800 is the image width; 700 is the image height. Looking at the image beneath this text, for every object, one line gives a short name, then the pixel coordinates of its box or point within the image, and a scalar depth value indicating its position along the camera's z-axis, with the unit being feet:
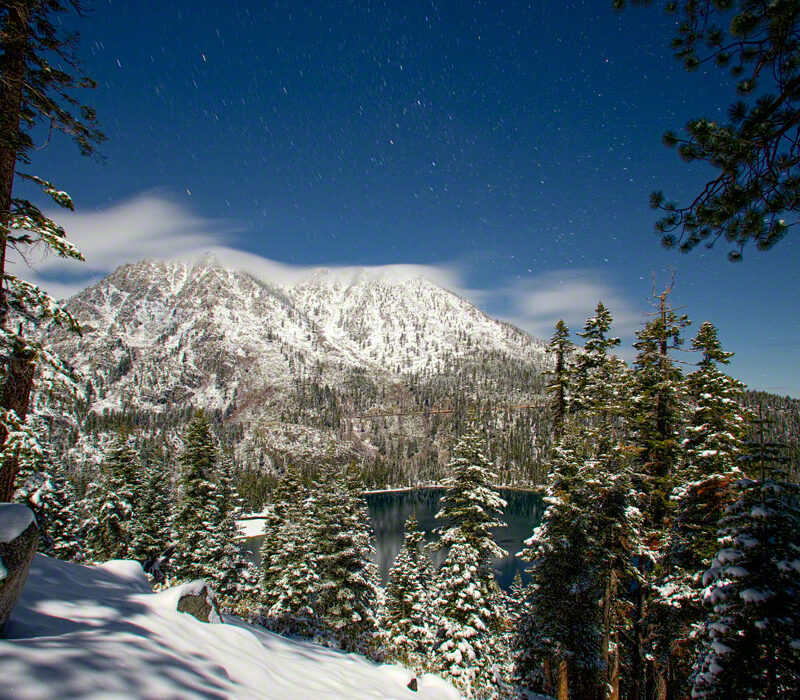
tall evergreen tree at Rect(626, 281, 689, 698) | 50.05
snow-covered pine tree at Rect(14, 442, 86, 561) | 76.28
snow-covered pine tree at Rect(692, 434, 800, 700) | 24.97
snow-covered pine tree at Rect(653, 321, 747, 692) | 43.37
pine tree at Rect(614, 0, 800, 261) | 13.34
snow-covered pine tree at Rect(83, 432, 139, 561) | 88.79
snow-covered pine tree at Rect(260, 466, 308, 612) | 84.64
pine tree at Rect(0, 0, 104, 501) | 22.06
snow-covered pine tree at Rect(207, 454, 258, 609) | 78.28
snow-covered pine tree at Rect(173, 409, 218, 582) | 77.46
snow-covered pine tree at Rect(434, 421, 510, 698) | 50.75
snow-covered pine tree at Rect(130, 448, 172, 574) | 93.25
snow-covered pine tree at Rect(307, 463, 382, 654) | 68.13
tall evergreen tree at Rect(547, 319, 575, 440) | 70.74
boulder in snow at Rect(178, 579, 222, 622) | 25.62
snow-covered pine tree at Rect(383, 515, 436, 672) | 85.51
